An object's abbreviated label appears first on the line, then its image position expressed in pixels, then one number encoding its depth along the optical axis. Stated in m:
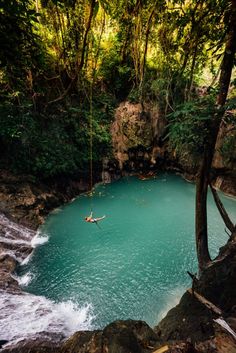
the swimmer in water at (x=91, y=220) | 7.08
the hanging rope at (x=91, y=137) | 10.45
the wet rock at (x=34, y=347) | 3.51
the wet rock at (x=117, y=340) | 2.42
